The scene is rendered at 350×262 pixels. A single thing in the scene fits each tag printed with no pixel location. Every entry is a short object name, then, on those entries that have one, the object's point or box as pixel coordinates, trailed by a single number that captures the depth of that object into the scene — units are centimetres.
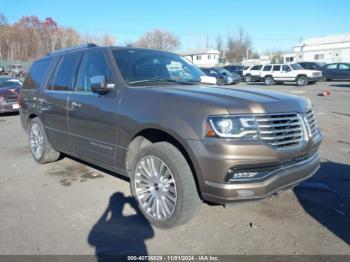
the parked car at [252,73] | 3135
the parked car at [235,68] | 3622
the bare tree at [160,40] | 9894
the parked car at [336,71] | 3064
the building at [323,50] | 6016
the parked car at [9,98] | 1305
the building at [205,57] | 8312
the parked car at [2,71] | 5983
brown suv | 324
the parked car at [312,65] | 3269
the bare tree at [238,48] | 10138
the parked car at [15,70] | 5681
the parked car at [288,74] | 2733
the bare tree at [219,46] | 10344
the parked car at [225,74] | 2762
